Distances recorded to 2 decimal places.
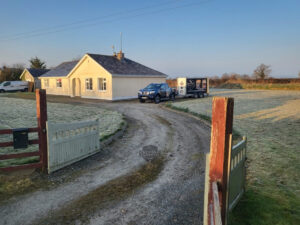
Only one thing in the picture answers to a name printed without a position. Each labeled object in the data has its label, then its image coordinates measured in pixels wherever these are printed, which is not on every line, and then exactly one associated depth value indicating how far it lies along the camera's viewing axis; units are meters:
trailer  29.33
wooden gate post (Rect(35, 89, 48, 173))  6.27
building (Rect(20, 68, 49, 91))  43.62
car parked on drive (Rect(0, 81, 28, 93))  41.02
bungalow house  26.67
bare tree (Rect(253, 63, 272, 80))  64.44
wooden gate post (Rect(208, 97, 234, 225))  2.80
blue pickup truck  22.88
